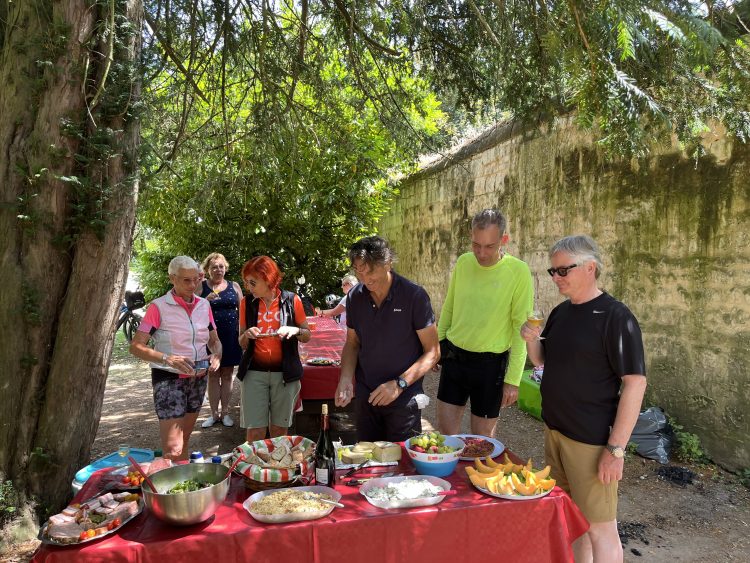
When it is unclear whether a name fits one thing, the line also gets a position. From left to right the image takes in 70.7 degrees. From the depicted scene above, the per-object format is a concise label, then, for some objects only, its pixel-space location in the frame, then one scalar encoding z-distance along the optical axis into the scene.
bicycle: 11.57
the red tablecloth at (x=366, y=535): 1.84
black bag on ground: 4.57
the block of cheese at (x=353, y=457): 2.50
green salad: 2.05
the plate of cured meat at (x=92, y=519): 1.82
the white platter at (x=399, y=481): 2.06
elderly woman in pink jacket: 3.53
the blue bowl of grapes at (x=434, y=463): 2.35
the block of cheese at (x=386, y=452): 2.52
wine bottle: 2.27
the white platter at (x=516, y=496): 2.12
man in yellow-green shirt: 3.26
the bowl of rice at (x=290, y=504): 1.94
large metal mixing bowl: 1.88
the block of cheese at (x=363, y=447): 2.57
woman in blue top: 5.27
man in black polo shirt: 2.89
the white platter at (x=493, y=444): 2.55
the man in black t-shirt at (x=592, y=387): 2.32
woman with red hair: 3.75
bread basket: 2.22
